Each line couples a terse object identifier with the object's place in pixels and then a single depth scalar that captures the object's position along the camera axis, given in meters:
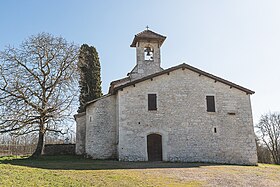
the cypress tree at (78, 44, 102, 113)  25.00
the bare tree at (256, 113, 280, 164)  35.88
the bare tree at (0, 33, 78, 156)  17.36
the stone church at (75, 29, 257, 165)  18.03
